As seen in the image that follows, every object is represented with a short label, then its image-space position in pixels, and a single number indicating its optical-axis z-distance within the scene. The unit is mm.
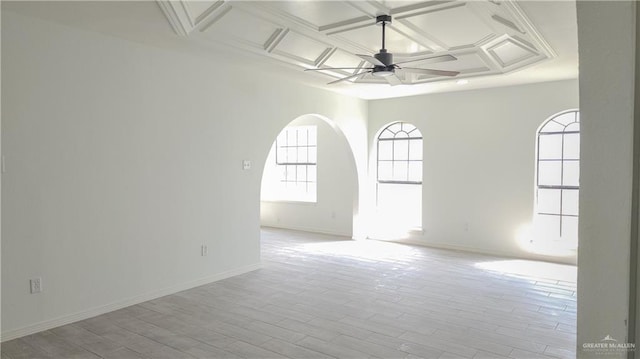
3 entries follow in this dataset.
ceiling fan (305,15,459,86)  3830
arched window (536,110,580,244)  6414
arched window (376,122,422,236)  7996
